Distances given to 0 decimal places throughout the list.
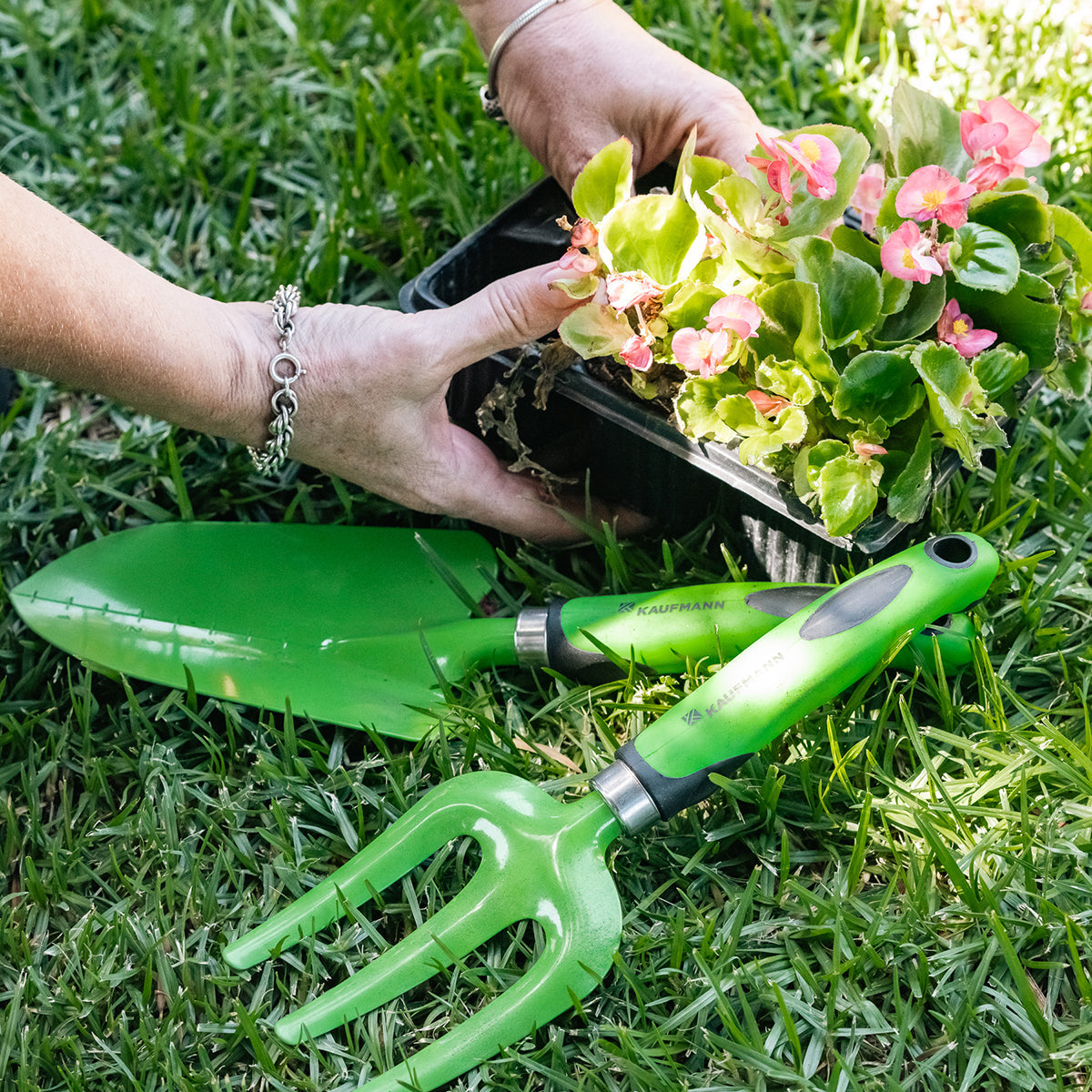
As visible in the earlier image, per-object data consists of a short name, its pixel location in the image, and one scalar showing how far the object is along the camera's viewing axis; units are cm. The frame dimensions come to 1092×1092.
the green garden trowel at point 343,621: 80
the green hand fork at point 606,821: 75
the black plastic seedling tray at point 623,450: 79
